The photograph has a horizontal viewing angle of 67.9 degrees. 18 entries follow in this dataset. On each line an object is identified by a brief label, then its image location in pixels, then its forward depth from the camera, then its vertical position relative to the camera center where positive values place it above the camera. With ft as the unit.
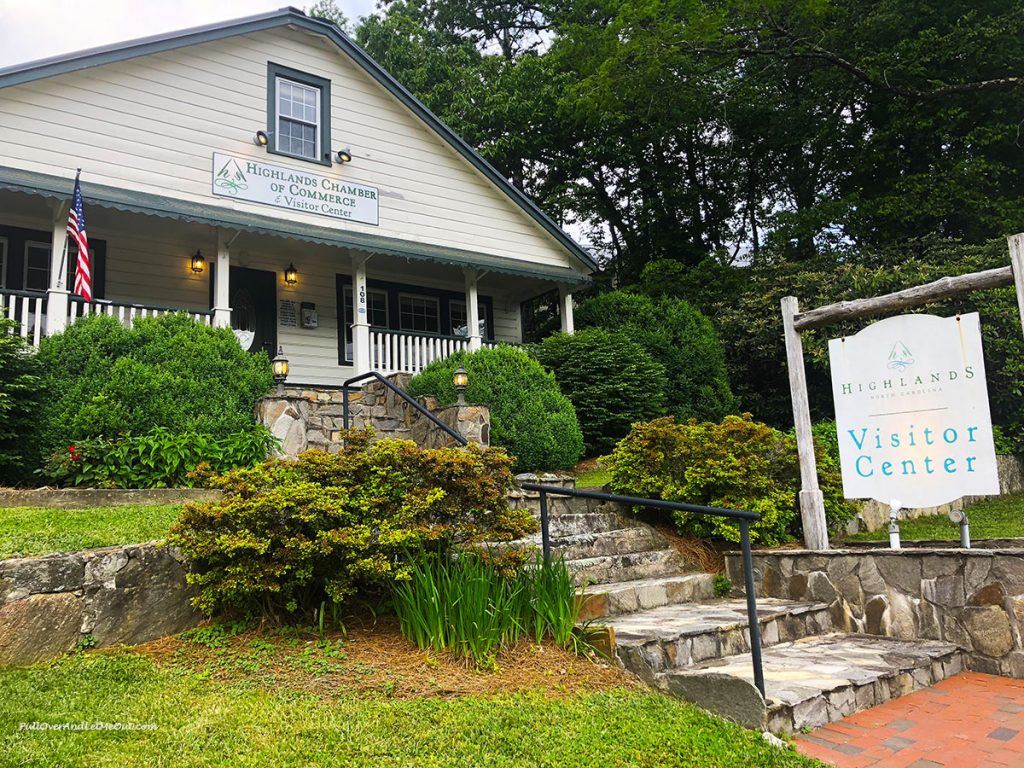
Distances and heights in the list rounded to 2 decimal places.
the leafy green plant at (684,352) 44.37 +7.31
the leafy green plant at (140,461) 22.11 +1.16
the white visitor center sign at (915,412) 17.88 +1.32
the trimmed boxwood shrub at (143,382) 23.03 +3.81
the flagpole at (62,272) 30.83 +9.36
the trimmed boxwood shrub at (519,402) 30.71 +3.33
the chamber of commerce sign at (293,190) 37.73 +15.58
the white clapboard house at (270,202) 33.60 +14.77
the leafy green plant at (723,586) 19.34 -2.83
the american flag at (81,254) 28.12 +9.13
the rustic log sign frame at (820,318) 18.16 +4.11
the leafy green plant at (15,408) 22.50 +2.89
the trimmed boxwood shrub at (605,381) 39.37 +5.18
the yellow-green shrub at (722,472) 20.93 +0.06
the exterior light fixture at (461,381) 29.73 +4.07
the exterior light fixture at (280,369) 27.53 +4.50
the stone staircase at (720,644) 12.53 -3.37
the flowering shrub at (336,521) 14.29 -0.62
